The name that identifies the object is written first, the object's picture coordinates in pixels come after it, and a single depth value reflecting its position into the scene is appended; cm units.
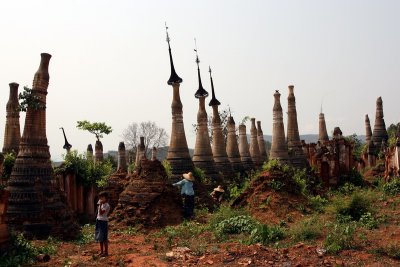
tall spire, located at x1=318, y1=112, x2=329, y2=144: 2923
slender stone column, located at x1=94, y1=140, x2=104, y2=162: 2401
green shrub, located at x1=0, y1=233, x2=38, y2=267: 875
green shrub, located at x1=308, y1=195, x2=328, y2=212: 1442
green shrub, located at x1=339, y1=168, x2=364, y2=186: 2230
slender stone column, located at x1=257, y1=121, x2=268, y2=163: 2913
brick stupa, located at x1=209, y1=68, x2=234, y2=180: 2266
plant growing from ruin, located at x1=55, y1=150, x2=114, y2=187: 1738
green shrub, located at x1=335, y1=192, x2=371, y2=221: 1237
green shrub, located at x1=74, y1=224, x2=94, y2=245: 1207
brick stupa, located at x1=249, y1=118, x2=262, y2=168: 2783
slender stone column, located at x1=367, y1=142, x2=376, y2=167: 2959
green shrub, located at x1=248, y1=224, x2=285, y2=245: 1042
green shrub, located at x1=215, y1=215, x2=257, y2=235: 1152
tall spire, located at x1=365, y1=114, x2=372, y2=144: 3362
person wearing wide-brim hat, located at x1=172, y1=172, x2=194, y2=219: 1427
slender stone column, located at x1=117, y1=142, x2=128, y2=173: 2214
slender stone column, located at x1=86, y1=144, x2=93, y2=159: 2822
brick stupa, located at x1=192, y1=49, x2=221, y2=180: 2067
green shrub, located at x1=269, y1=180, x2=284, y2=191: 1474
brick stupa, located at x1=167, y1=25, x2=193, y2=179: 1864
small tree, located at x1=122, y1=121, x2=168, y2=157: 5688
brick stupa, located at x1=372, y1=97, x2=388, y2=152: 3184
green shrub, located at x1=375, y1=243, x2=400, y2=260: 887
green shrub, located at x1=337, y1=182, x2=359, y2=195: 1987
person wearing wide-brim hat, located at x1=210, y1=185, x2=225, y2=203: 1833
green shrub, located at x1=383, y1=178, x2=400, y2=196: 1768
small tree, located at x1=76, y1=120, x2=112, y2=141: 3697
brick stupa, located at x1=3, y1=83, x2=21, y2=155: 1808
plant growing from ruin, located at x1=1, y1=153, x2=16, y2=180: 1496
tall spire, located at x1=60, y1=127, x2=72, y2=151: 3222
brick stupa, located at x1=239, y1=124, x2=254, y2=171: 2659
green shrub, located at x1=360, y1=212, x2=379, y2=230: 1132
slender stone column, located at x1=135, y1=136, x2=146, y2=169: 2154
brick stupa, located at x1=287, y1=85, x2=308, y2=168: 2227
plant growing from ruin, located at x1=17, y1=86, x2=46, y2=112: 1260
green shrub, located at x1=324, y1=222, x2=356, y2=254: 922
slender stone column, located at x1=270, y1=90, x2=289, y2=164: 2136
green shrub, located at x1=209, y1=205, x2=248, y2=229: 1245
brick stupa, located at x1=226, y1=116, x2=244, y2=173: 2495
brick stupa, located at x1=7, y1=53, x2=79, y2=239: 1205
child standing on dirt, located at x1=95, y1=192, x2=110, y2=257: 989
